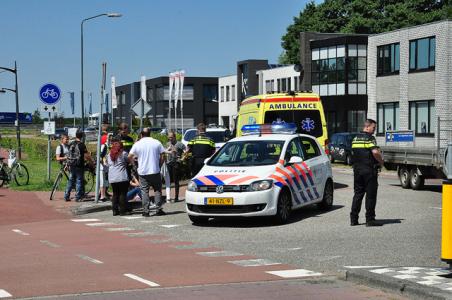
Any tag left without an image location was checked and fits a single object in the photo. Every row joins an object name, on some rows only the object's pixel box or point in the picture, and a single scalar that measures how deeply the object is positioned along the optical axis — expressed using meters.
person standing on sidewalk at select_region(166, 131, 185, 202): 18.31
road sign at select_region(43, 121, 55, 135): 23.09
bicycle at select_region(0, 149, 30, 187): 24.44
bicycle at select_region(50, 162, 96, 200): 19.64
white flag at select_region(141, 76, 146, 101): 39.35
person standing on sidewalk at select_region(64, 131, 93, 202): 18.67
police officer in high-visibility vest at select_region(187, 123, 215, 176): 18.28
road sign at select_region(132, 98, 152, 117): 23.61
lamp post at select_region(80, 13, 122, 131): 37.44
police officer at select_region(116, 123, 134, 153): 17.48
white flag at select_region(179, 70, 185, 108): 44.38
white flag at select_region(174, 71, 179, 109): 45.17
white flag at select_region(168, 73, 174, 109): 46.38
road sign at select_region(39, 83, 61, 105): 22.39
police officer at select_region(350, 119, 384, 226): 13.49
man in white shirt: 15.65
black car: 37.66
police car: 13.72
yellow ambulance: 20.73
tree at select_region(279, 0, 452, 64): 65.76
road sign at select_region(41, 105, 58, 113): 22.72
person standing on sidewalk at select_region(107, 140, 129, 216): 16.03
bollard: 8.20
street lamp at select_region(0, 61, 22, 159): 47.78
